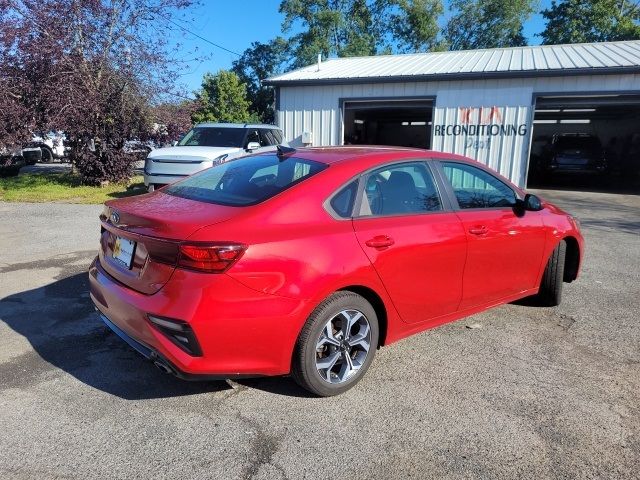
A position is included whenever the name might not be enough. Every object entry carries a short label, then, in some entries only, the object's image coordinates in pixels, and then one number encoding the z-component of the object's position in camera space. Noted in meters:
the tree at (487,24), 41.06
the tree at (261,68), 43.50
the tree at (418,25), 40.84
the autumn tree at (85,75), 12.26
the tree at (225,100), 31.38
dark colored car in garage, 17.58
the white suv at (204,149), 10.35
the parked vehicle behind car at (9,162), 13.15
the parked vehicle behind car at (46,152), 14.02
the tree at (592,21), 35.69
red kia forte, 2.69
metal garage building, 13.42
